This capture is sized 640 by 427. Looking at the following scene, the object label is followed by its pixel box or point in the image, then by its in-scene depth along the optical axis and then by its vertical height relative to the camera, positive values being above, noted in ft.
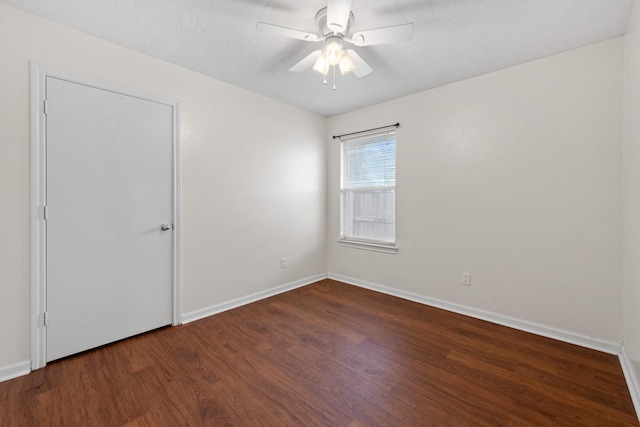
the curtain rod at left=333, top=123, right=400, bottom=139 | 10.76 +3.48
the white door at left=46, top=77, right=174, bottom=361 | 6.44 -0.20
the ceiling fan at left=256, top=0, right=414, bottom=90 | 5.13 +3.70
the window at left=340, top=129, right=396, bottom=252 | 11.32 +0.88
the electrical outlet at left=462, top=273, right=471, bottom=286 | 9.21 -2.33
